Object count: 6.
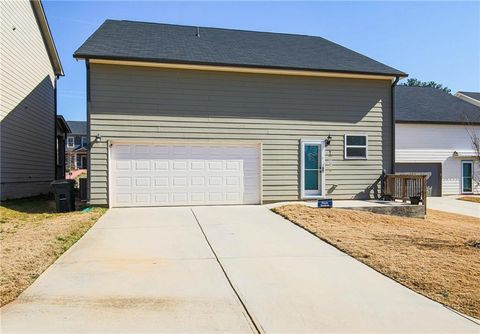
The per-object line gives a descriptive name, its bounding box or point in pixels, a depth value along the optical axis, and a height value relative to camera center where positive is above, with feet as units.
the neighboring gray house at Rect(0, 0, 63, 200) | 41.63 +8.23
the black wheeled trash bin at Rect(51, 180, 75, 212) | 35.60 -2.50
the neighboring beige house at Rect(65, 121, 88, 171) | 146.61 +9.11
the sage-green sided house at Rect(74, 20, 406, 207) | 37.63 +4.77
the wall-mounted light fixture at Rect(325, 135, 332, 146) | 42.34 +2.95
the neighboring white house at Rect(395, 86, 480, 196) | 64.75 +3.79
